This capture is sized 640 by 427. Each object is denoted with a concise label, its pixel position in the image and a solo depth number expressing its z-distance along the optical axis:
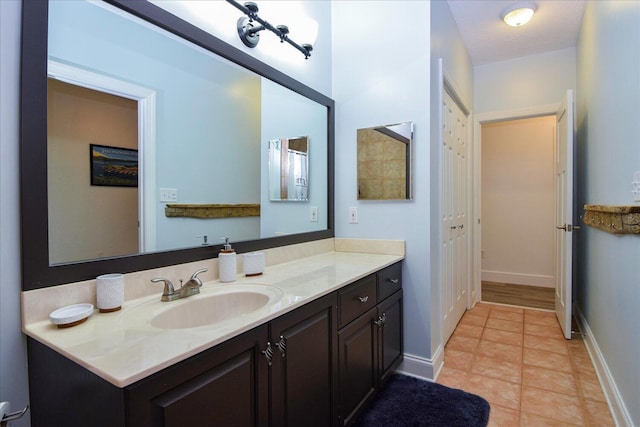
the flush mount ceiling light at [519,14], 2.54
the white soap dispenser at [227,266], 1.47
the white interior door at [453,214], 2.50
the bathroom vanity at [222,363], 0.74
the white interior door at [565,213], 2.64
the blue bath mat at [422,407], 1.66
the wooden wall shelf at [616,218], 1.40
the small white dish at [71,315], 0.90
